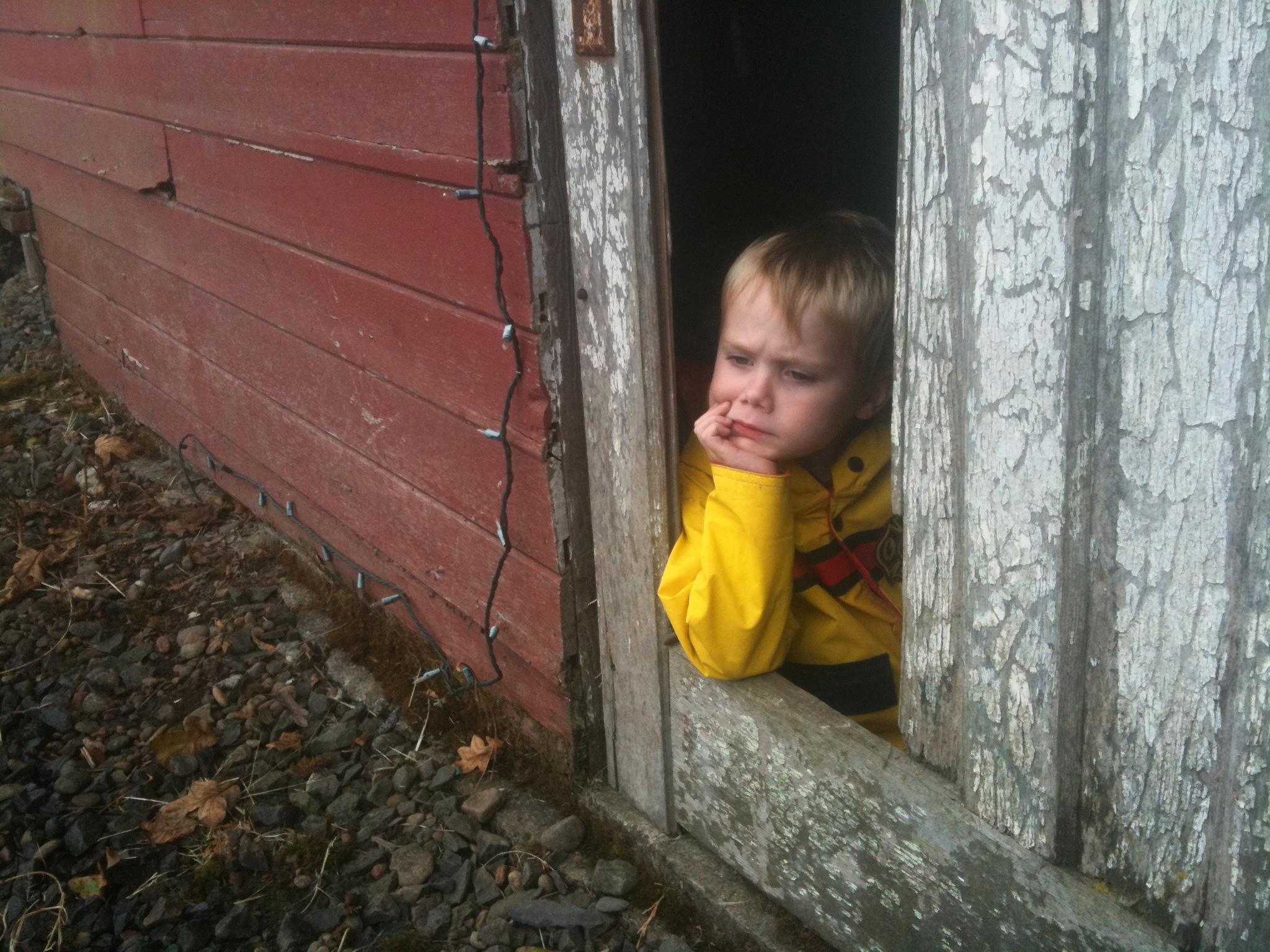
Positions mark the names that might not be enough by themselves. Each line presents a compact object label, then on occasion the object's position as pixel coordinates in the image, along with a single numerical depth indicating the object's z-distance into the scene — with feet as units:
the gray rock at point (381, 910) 7.98
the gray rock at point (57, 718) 10.30
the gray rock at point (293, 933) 7.75
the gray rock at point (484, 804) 8.76
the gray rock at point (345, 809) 9.00
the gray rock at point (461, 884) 8.15
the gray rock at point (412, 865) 8.35
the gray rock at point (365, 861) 8.46
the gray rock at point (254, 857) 8.48
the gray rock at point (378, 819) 8.89
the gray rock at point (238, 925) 7.86
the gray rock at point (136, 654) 11.37
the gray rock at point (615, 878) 7.98
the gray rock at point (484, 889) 8.09
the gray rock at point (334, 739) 9.87
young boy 6.25
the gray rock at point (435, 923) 7.84
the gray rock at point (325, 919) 7.93
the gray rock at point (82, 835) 8.70
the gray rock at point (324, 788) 9.29
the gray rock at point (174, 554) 13.10
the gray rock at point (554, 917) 7.67
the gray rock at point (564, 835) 8.43
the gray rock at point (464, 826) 8.66
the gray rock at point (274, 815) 8.93
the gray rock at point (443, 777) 9.25
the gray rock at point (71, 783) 9.38
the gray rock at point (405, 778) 9.27
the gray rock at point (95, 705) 10.56
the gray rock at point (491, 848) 8.44
